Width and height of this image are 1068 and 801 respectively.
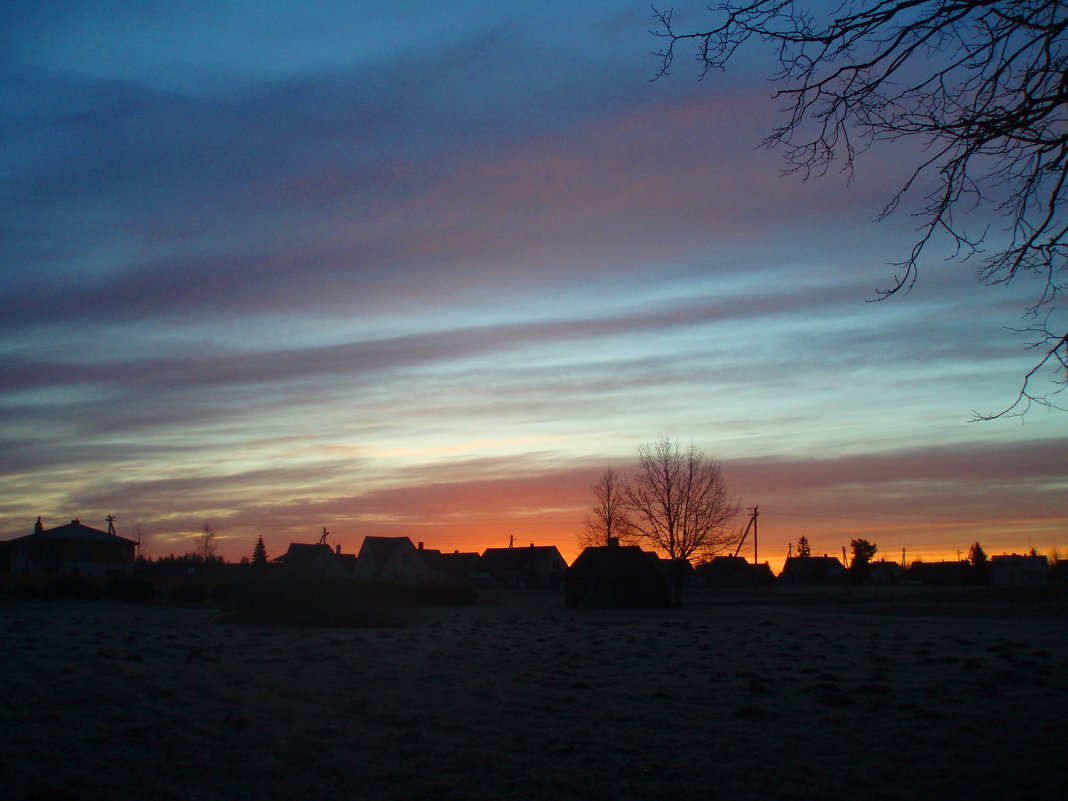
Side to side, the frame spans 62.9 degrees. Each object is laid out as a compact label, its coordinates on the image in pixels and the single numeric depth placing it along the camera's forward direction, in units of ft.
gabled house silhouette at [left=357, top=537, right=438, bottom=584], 311.27
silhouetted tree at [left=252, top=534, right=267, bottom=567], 309.79
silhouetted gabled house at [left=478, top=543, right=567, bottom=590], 367.25
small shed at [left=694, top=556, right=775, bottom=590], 318.04
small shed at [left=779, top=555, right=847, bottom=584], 428.56
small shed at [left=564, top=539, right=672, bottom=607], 180.24
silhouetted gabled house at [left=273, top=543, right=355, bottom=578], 267.76
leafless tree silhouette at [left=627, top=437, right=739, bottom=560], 203.62
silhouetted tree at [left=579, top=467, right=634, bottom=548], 251.74
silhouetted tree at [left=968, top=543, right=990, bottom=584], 357.00
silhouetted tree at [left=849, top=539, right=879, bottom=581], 387.34
